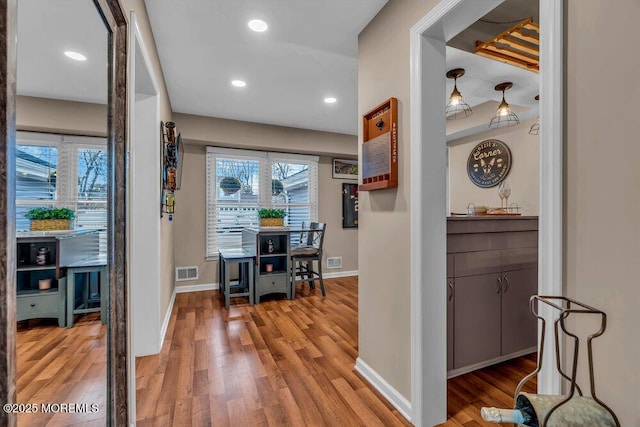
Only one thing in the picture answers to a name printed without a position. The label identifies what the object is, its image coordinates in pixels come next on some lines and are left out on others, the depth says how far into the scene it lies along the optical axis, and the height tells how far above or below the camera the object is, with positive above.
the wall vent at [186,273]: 4.19 -0.88
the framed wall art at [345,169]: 5.26 +0.83
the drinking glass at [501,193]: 2.79 +0.20
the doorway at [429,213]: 1.56 +0.00
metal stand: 0.65 -0.45
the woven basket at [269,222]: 4.14 -0.12
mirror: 0.61 +0.06
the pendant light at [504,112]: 2.95 +1.05
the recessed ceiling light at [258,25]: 2.03 +1.36
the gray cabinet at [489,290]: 1.95 -0.55
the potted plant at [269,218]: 4.14 -0.07
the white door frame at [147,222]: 2.33 -0.07
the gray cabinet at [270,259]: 3.69 -0.63
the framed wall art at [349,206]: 5.33 +0.14
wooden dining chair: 3.95 -0.57
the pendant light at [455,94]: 2.70 +1.13
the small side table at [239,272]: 3.56 -0.81
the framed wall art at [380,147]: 1.75 +0.43
